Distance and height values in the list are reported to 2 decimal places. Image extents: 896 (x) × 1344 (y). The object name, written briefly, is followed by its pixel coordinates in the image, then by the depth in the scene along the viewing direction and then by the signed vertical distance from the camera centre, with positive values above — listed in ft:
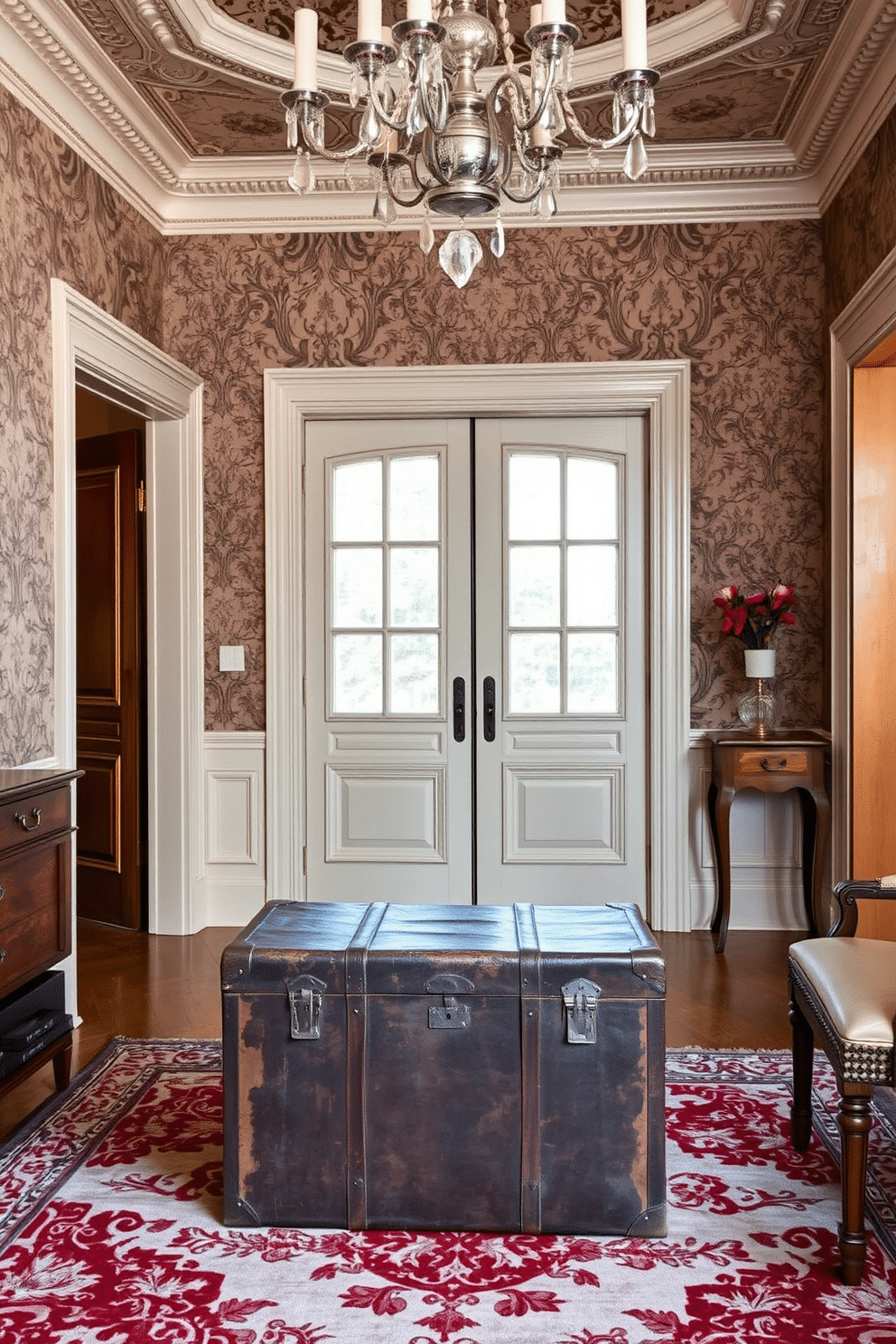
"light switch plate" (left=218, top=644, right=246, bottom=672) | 17.16 -0.10
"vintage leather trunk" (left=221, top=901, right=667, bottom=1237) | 7.82 -3.06
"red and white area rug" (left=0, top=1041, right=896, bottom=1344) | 6.93 -4.15
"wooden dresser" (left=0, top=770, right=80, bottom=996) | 9.58 -1.99
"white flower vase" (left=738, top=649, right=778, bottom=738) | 15.79 -0.69
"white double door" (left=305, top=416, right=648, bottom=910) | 17.04 -0.19
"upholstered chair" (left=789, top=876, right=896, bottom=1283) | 7.37 -2.61
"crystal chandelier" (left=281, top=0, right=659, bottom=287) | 7.18 +3.75
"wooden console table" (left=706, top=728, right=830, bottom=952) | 15.40 -1.77
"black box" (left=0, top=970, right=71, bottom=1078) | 9.57 -3.28
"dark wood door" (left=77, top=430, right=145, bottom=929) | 17.03 -0.41
